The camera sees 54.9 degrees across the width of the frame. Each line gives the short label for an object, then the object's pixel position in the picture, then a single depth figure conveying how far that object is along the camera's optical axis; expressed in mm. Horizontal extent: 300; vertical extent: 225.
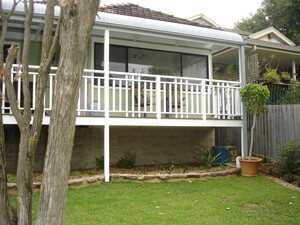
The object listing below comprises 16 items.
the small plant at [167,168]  7433
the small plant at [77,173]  6770
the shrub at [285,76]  12294
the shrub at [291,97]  9648
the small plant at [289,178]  7016
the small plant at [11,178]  5993
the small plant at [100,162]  7786
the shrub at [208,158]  8195
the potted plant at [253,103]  7461
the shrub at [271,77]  11055
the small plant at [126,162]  7859
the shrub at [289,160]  7258
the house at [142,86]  7000
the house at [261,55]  11242
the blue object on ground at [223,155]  8596
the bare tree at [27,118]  2555
